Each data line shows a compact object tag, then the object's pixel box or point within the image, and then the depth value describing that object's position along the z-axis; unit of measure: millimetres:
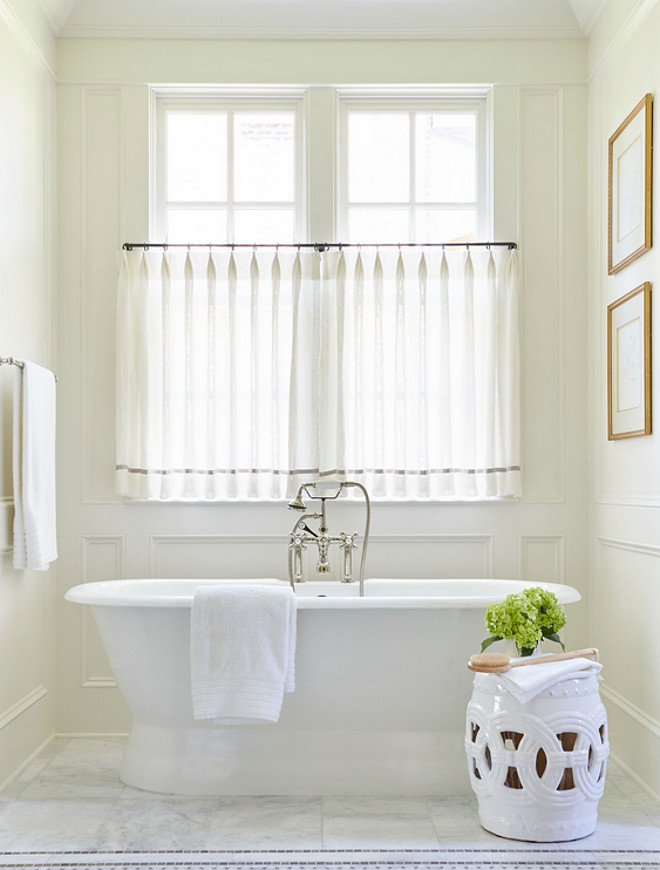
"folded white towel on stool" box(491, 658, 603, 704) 2473
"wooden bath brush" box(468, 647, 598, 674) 2527
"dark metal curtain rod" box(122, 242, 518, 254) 3602
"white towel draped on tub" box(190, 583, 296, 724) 2707
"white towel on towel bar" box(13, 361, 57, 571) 2971
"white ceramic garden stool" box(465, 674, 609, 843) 2484
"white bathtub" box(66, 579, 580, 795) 2838
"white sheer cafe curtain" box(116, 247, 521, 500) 3562
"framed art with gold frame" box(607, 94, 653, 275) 2951
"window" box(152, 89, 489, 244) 3734
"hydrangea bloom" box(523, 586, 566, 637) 2787
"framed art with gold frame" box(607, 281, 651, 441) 2973
